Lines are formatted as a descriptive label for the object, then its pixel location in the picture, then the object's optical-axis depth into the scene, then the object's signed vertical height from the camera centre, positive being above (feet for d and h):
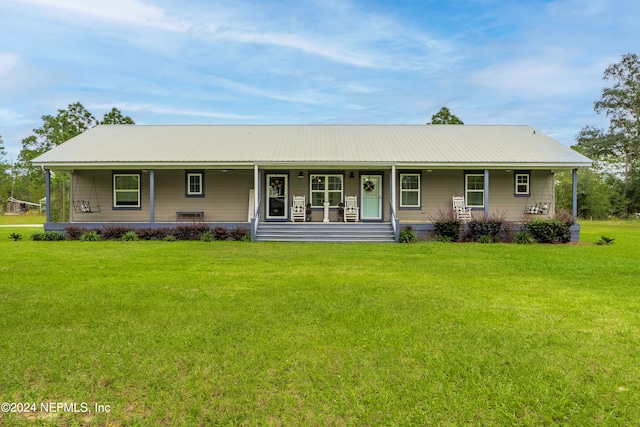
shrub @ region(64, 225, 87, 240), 46.93 -2.87
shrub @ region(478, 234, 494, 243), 44.24 -3.30
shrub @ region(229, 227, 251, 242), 45.57 -2.96
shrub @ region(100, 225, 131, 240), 46.73 -2.94
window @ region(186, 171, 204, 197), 54.19 +3.30
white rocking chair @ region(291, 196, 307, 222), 51.85 -0.24
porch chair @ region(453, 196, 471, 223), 50.40 -0.04
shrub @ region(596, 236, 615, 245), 43.42 -3.41
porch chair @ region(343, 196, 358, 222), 51.98 +0.04
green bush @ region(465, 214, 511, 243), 45.11 -2.25
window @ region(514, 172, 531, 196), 53.83 +3.44
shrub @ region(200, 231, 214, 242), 45.16 -3.25
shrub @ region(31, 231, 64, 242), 46.15 -3.30
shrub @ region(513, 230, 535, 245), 44.24 -3.18
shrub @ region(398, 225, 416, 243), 44.27 -3.02
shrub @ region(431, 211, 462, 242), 45.09 -2.15
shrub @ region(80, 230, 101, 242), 45.36 -3.31
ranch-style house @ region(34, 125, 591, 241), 51.88 +3.10
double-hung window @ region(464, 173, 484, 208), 53.78 +2.61
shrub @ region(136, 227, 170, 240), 46.78 -3.03
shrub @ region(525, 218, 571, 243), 44.73 -2.33
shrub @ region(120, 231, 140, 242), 46.01 -3.34
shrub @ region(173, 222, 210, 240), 46.47 -2.66
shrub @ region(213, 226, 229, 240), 46.11 -2.97
